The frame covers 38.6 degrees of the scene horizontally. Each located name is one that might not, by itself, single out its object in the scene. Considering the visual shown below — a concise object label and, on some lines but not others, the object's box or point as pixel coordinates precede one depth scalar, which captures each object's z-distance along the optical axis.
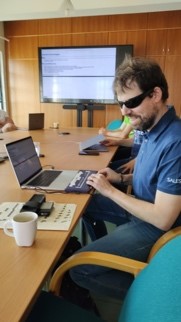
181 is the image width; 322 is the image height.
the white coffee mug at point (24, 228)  0.76
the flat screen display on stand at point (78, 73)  4.81
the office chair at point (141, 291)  0.53
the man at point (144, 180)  1.06
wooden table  0.58
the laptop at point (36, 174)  1.26
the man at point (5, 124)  3.22
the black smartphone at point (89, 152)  2.03
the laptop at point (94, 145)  2.08
